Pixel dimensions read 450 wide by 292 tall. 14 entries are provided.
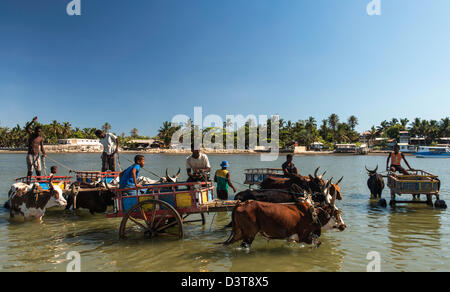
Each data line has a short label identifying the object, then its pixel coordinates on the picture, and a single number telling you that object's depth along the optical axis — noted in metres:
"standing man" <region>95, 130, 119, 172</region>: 12.35
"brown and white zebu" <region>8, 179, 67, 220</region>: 9.51
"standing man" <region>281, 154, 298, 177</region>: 11.18
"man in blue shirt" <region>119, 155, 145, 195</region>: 7.57
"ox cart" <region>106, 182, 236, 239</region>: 7.10
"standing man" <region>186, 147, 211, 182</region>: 9.25
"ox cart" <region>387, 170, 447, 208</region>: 11.26
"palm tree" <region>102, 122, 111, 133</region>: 132.57
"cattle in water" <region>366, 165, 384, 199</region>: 13.95
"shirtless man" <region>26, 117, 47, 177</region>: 11.51
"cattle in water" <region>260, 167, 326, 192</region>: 9.03
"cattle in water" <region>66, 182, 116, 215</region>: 10.75
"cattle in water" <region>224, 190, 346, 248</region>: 6.13
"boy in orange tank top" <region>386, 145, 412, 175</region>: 12.73
